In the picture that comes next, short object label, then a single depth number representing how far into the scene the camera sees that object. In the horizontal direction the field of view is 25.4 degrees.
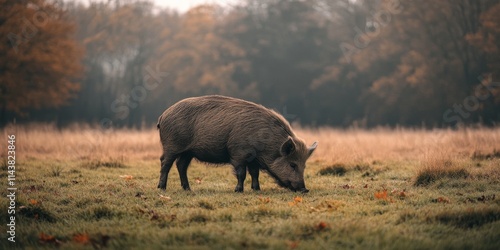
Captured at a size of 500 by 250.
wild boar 18.48
